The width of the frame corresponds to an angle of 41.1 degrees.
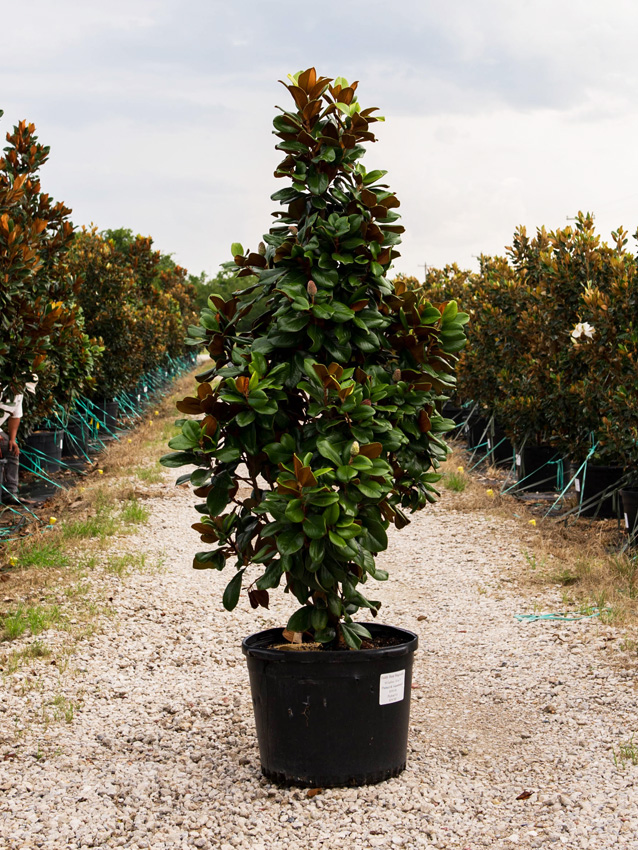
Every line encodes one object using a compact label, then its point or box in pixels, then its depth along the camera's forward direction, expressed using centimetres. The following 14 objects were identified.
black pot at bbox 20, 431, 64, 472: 1010
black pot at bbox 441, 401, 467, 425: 1375
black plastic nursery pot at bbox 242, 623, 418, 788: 296
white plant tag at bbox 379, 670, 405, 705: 301
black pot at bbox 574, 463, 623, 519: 755
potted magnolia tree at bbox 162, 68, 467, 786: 284
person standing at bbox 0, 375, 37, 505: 762
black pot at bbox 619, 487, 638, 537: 643
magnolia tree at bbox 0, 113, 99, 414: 608
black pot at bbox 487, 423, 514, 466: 1114
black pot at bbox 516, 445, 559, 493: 944
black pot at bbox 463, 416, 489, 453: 1241
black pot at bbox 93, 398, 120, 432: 1395
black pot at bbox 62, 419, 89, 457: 1193
